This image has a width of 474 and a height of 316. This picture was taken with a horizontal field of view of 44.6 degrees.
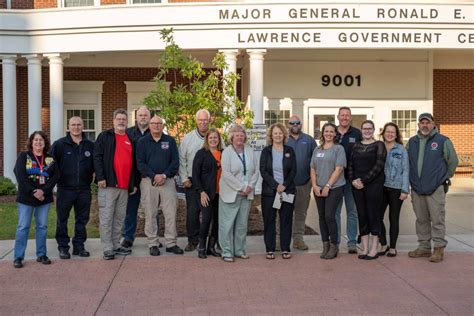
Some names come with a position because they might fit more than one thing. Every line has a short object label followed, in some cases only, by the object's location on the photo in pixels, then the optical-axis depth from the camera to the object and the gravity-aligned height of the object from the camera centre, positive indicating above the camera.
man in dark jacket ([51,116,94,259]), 7.73 -0.37
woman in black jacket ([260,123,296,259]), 7.82 -0.42
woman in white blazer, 7.73 -0.55
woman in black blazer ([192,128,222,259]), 7.88 -0.36
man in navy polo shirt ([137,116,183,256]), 7.93 -0.39
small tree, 10.06 +0.93
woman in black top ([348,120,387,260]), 7.73 -0.42
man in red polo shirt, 7.78 -0.35
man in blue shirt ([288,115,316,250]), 8.39 -0.27
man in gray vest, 7.80 -0.31
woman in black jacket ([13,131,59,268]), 7.35 -0.45
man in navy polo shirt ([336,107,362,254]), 8.24 +0.02
